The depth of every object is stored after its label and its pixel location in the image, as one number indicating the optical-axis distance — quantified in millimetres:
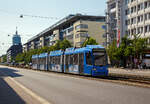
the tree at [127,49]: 55300
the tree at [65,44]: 81881
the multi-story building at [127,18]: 63800
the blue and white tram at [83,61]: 25578
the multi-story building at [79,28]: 95688
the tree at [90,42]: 69438
